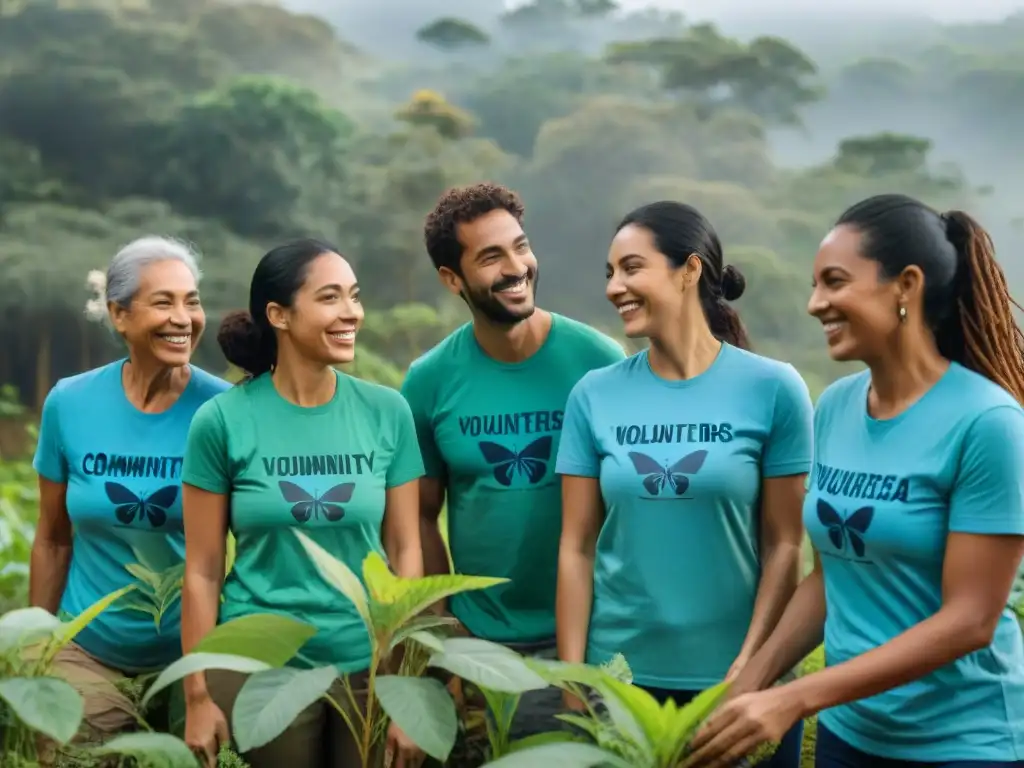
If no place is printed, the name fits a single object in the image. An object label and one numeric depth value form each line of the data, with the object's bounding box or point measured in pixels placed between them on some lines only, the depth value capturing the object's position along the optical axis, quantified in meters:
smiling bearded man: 2.84
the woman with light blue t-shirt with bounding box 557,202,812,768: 2.41
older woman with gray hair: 2.88
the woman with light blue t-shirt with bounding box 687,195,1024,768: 1.95
